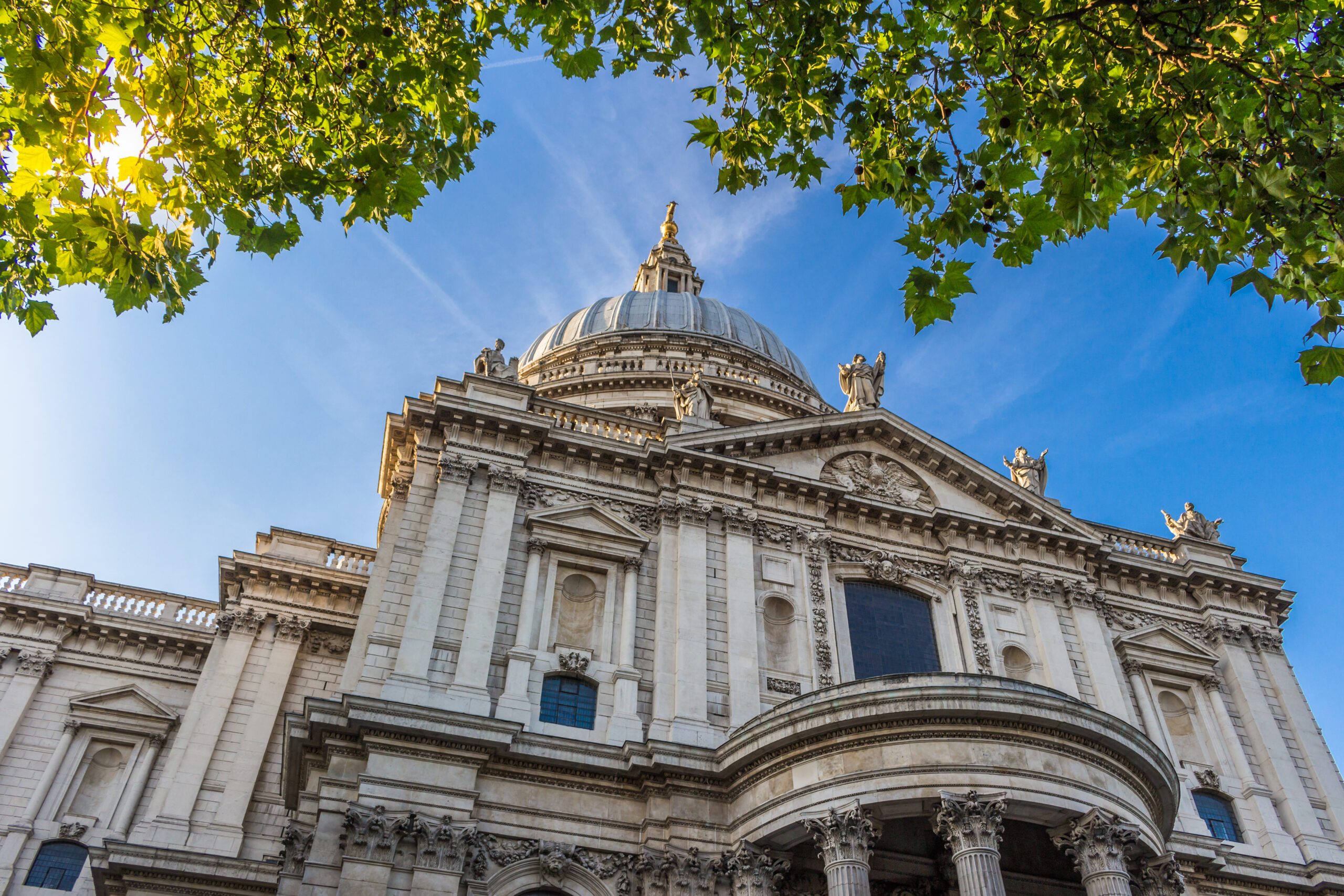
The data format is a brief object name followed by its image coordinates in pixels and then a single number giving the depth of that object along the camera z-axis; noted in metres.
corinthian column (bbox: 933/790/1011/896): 15.98
